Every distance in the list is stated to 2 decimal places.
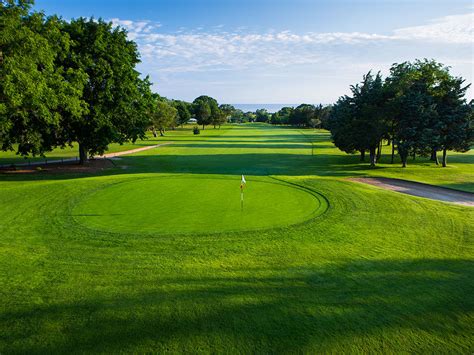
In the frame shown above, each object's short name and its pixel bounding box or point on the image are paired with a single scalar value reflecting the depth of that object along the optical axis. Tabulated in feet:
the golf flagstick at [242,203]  50.78
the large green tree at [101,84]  99.45
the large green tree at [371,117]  114.62
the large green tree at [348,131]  122.62
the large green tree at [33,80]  72.90
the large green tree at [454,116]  119.85
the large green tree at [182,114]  400.08
